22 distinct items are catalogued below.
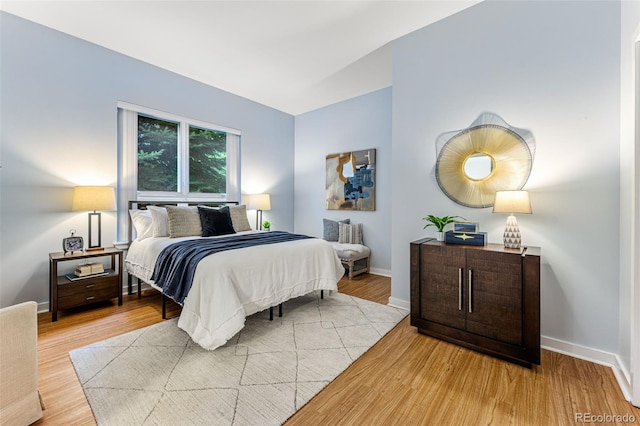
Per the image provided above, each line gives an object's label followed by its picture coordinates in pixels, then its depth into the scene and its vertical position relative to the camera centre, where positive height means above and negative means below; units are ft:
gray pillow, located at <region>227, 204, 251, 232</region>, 13.21 -0.23
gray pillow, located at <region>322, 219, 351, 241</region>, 16.19 -0.95
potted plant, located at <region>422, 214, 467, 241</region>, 8.33 -0.27
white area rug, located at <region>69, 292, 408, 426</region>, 5.18 -3.65
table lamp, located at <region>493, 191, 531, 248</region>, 7.05 +0.15
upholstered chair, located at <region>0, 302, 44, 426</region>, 4.32 -2.50
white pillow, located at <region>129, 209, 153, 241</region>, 11.13 -0.39
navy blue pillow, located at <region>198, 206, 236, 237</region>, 11.51 -0.37
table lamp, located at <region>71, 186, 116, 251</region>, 9.72 +0.51
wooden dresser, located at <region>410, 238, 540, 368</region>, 6.55 -2.21
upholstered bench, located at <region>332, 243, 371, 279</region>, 14.10 -2.27
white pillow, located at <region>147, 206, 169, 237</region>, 11.00 -0.31
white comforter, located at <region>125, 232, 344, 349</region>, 7.02 -2.01
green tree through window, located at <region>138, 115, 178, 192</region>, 12.61 +2.80
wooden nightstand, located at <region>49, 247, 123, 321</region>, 9.02 -2.54
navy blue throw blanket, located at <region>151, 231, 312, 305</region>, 7.68 -1.35
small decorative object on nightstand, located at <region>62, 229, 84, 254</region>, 9.72 -1.09
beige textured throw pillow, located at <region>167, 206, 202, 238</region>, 10.88 -0.34
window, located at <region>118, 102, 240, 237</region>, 11.87 +2.75
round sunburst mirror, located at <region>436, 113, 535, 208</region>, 7.88 +1.67
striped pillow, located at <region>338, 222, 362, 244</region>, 15.57 -1.18
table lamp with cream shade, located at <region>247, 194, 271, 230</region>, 16.19 +0.67
